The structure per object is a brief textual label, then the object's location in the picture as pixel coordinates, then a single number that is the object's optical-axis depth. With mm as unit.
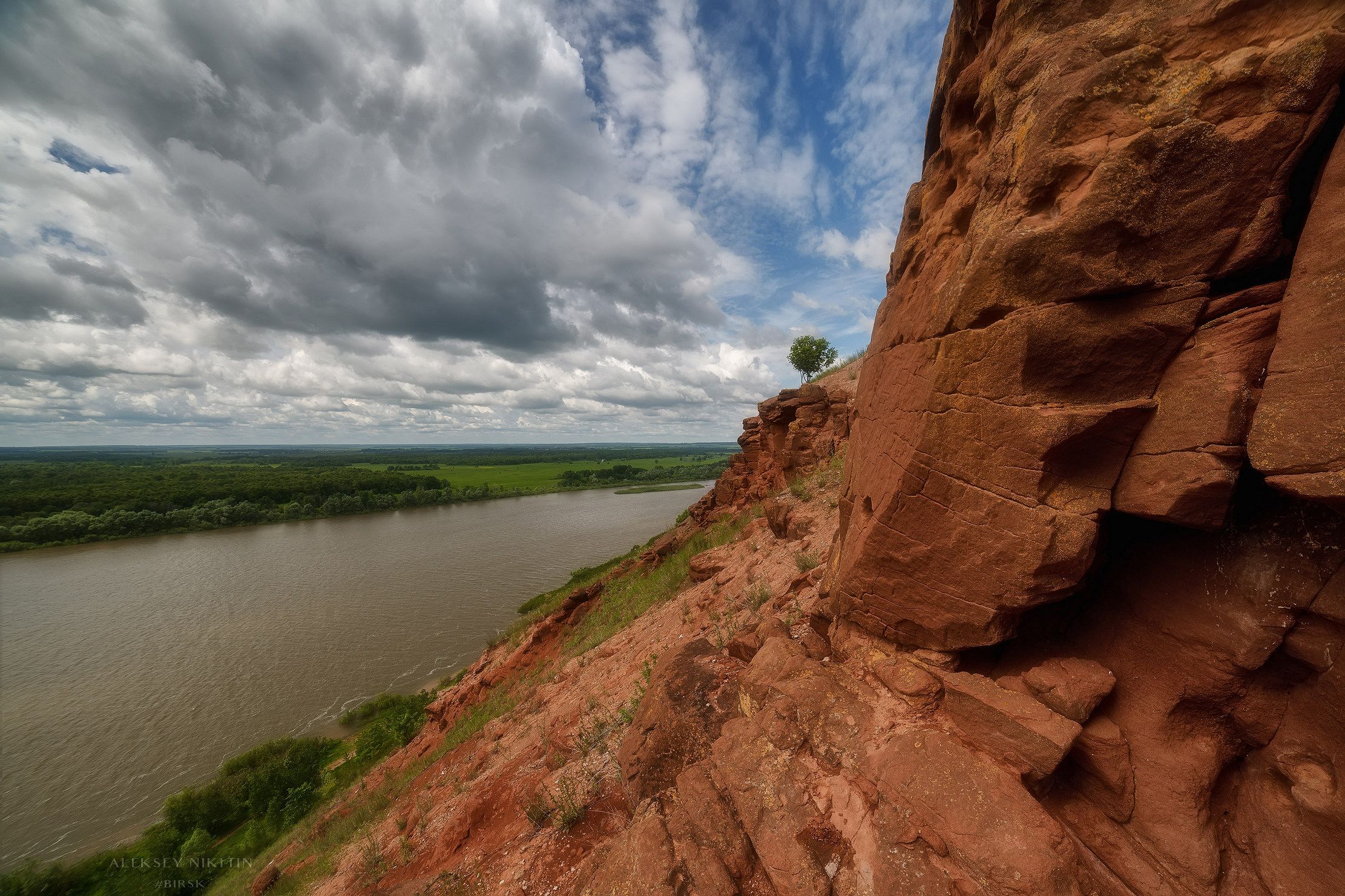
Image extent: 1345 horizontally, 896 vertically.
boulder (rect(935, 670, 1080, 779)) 3939
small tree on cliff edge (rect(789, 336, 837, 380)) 41031
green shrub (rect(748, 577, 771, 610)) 9539
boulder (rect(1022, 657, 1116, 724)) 4176
